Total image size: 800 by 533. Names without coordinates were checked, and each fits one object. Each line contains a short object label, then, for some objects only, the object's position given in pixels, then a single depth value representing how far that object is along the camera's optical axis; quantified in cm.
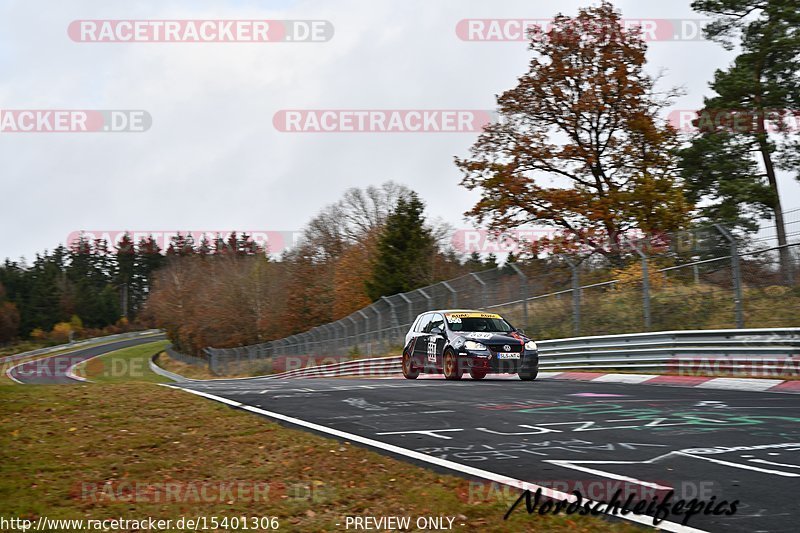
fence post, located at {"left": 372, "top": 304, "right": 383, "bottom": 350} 3262
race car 1764
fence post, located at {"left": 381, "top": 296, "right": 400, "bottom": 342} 3084
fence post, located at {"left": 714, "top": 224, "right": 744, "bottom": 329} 1591
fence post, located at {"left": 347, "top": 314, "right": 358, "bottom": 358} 3569
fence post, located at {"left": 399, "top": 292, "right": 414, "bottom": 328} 2905
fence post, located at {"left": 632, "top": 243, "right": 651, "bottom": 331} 1838
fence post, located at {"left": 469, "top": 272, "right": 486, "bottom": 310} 2448
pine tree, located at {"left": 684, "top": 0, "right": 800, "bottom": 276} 3114
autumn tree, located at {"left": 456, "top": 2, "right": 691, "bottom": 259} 2972
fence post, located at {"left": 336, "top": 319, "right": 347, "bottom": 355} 3744
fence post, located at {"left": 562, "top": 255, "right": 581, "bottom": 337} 2095
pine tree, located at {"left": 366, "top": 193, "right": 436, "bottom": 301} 5347
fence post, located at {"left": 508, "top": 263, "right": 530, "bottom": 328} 2325
